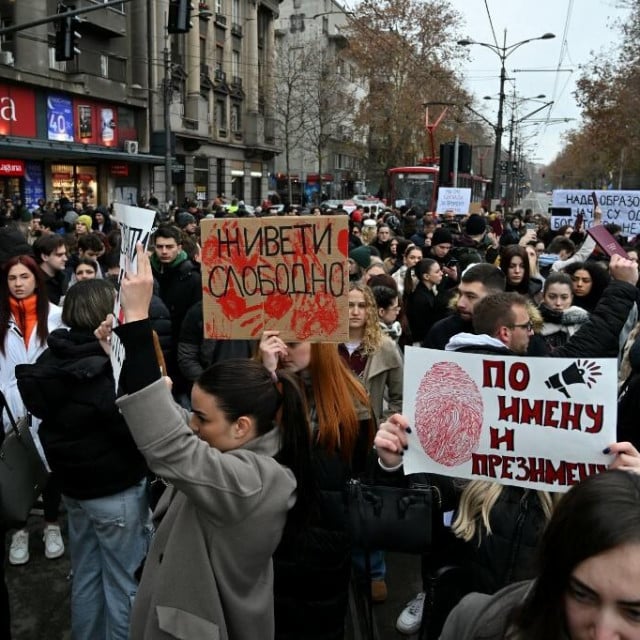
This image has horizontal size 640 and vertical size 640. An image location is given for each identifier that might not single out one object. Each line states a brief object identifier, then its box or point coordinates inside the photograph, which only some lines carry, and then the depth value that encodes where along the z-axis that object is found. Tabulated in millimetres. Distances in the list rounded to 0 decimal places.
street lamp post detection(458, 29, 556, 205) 22844
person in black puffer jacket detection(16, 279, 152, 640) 2684
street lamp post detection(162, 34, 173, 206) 23078
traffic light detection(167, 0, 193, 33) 11602
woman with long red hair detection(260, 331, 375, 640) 2271
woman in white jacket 3881
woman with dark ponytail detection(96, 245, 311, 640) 1877
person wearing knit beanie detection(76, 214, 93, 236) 9109
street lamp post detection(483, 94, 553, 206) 30234
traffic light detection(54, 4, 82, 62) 11586
